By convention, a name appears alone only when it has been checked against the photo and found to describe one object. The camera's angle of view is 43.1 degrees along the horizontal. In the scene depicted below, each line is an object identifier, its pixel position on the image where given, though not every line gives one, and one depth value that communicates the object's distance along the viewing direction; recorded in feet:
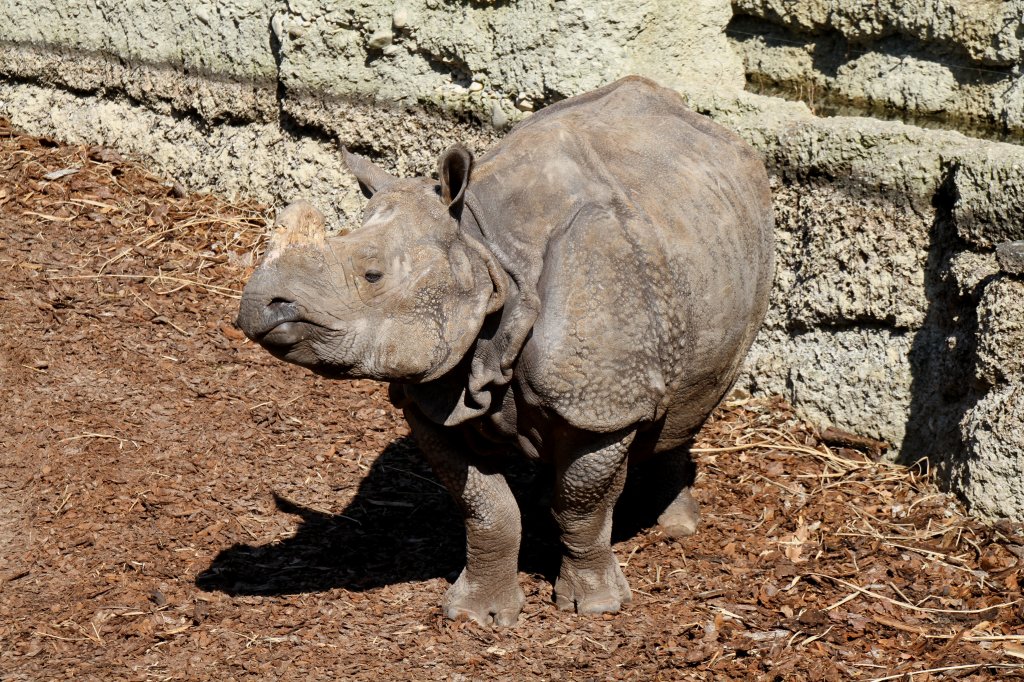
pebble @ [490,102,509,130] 22.89
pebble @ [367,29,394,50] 24.00
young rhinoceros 12.94
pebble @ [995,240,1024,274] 18.57
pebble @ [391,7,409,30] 23.65
